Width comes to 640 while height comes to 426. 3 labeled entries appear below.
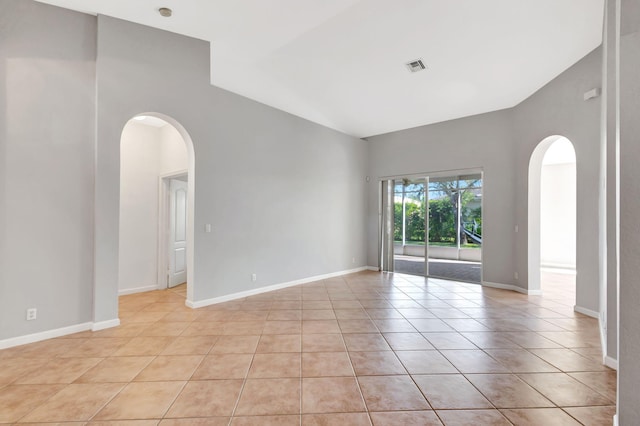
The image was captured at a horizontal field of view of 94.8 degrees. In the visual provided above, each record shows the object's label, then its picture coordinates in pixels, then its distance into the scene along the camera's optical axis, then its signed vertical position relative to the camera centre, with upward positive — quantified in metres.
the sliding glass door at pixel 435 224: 6.32 -0.14
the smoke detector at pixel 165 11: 3.27 +2.30
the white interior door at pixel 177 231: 5.60 -0.30
